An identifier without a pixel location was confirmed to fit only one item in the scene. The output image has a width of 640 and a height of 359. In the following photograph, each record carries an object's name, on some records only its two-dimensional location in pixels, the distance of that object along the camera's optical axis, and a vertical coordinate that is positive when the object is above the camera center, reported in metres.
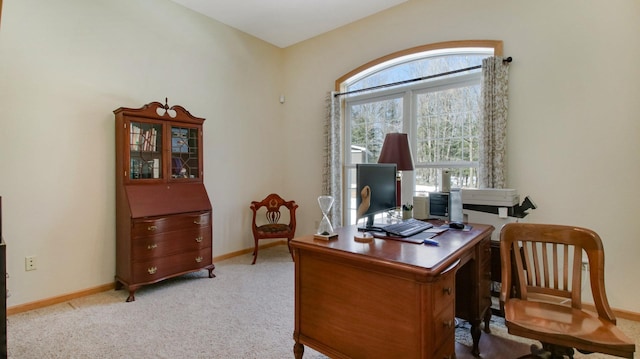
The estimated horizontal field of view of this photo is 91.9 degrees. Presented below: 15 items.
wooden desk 1.34 -0.58
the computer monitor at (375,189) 1.84 -0.08
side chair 3.93 -0.64
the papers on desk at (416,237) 1.74 -0.36
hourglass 1.80 -0.28
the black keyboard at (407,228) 1.85 -0.34
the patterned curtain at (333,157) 4.14 +0.26
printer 2.30 -0.24
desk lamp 2.86 +0.22
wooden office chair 1.40 -0.71
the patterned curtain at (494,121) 2.88 +0.51
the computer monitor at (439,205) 2.46 -0.24
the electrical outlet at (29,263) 2.64 -0.73
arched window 3.25 +0.79
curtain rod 3.04 +1.09
